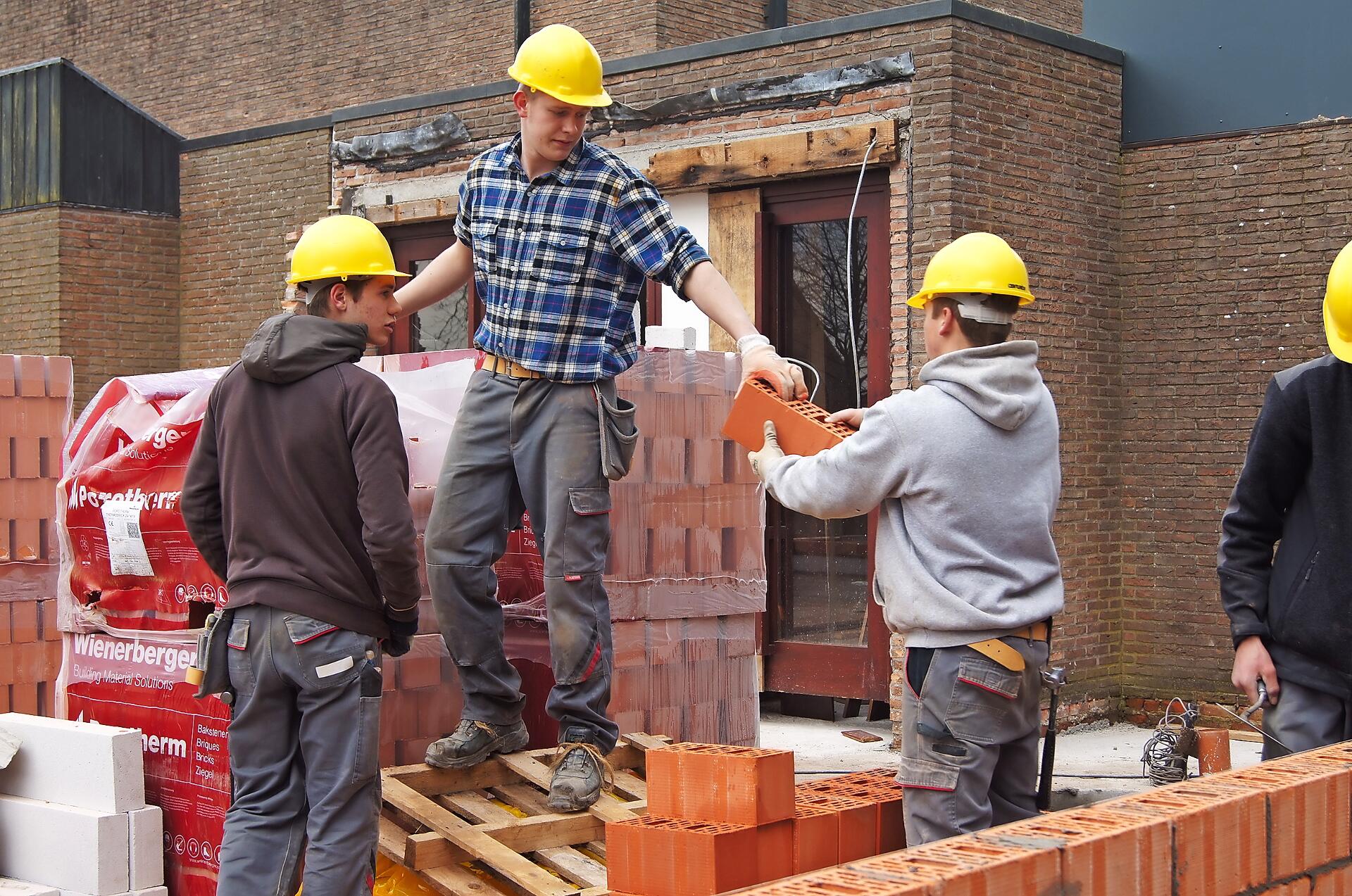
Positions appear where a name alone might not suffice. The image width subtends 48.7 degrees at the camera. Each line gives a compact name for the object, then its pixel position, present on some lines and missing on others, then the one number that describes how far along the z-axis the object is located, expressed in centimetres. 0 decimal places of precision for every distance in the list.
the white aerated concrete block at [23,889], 476
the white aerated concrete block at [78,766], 484
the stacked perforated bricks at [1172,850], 236
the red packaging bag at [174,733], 484
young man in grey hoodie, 346
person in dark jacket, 373
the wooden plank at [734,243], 954
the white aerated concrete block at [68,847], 476
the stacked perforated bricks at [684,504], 548
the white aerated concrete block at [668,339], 592
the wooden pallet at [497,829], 434
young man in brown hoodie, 386
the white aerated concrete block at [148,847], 483
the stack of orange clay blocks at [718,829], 324
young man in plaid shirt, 459
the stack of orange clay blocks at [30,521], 659
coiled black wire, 719
